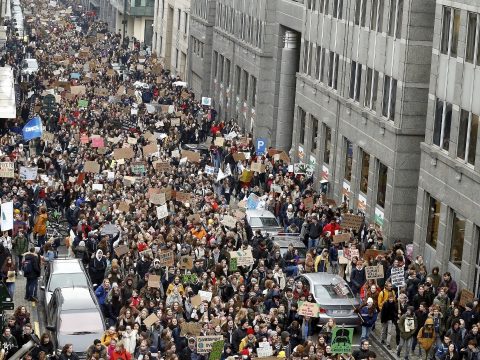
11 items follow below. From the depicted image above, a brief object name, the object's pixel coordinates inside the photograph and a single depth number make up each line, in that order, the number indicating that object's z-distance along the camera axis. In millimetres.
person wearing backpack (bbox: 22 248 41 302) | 35281
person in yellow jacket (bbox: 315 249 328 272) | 36875
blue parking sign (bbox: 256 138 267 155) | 55609
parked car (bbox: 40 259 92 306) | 33281
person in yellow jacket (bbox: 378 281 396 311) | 32841
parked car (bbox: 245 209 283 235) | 42969
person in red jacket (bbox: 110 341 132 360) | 27922
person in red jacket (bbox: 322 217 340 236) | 41188
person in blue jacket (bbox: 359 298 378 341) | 32125
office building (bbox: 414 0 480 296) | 36844
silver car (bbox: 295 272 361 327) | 32312
